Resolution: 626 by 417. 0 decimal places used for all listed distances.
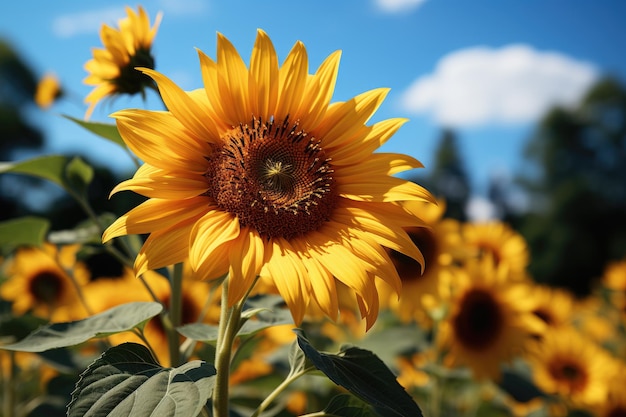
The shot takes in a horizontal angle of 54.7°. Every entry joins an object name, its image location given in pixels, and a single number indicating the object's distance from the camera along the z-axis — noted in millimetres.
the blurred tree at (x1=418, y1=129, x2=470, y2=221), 52875
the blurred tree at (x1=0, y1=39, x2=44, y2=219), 25938
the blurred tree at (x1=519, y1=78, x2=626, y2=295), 31188
